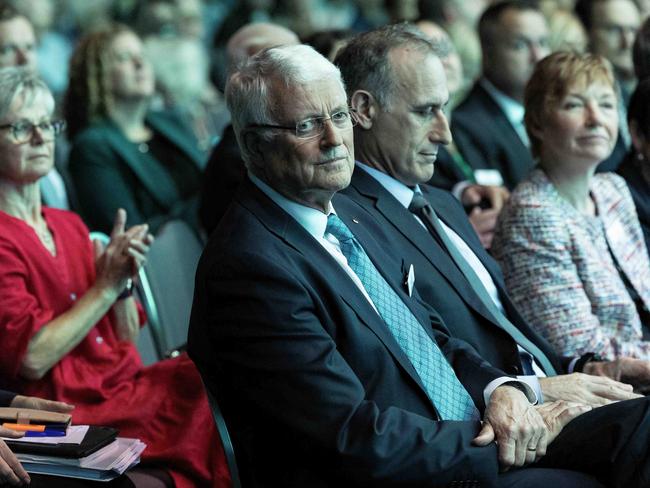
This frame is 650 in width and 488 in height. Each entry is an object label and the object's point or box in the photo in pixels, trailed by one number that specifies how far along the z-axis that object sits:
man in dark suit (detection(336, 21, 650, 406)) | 5.94
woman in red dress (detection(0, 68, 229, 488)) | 5.63
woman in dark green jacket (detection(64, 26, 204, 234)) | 9.39
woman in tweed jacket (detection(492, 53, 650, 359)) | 6.42
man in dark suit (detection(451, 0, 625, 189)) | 9.69
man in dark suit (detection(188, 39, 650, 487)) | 4.56
